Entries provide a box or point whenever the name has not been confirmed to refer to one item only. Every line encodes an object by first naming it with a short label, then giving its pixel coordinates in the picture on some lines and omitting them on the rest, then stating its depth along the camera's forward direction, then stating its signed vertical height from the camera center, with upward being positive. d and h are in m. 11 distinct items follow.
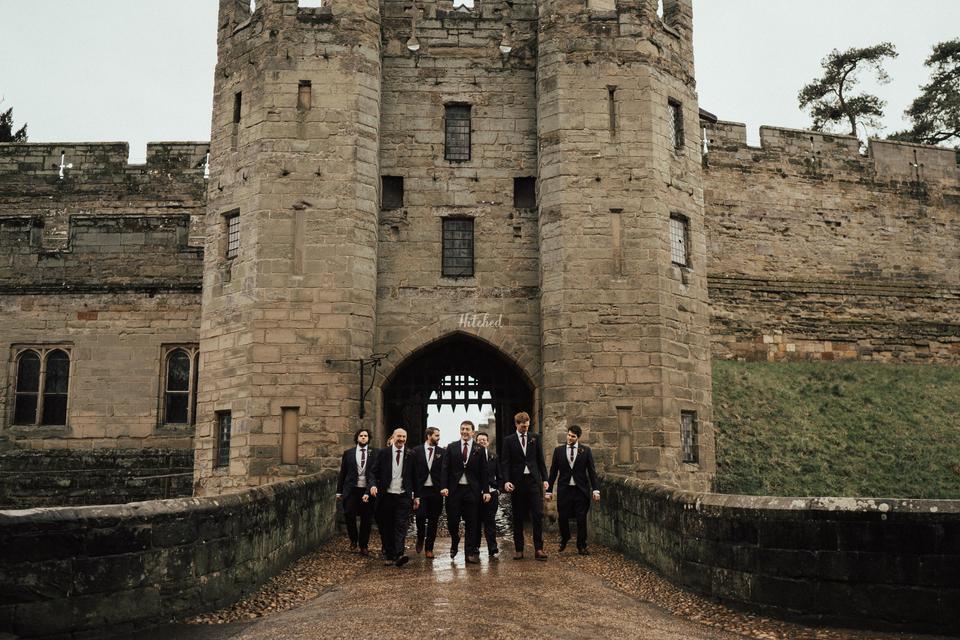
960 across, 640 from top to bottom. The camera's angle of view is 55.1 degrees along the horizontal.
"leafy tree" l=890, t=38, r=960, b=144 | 34.72 +12.77
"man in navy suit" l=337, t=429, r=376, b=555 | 11.09 -0.47
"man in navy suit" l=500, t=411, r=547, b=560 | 10.77 -0.34
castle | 14.83 +3.19
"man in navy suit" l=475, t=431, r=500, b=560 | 10.63 -0.80
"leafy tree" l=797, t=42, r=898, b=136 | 36.22 +14.04
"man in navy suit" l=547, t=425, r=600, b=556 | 10.89 -0.45
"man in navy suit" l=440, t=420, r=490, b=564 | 10.44 -0.42
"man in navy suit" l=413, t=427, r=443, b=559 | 10.56 -0.38
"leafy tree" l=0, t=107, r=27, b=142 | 30.34 +10.51
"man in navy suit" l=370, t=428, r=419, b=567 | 10.39 -0.52
